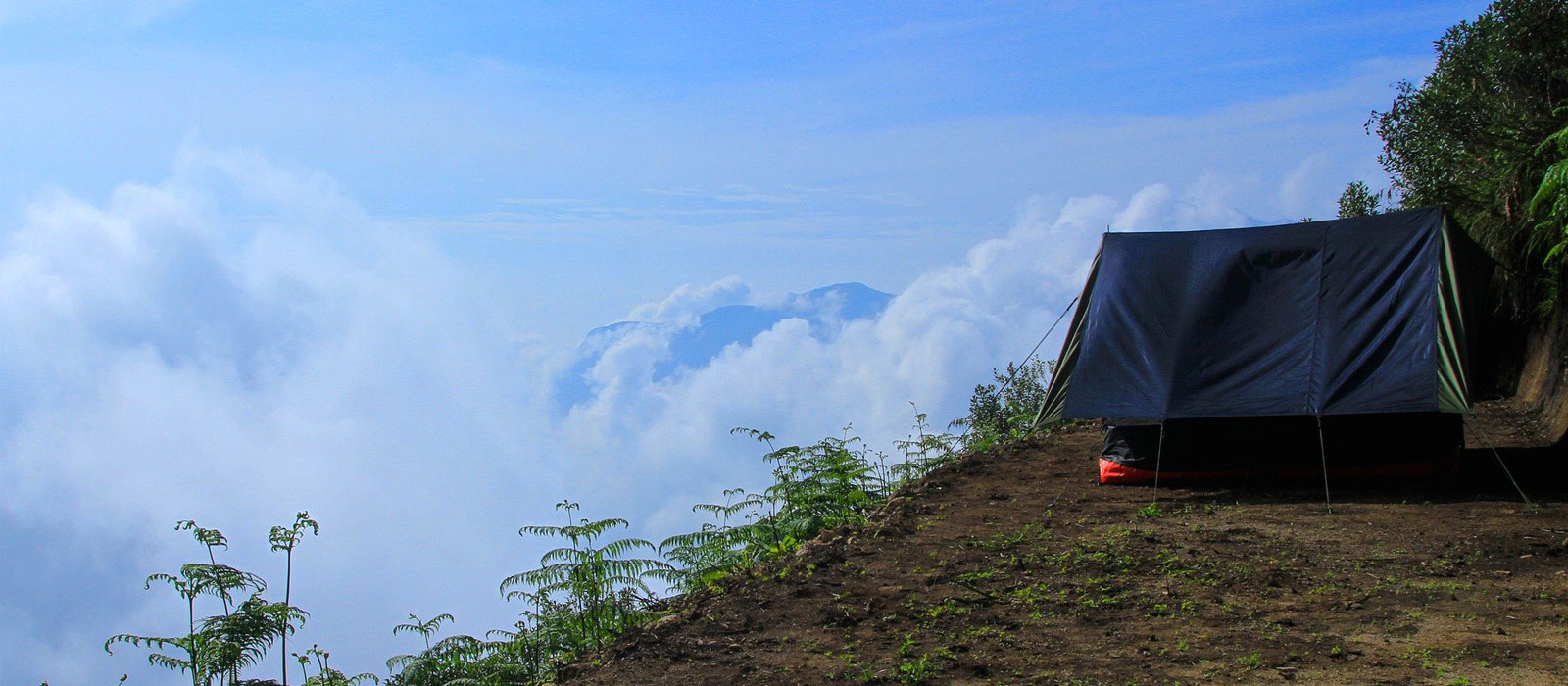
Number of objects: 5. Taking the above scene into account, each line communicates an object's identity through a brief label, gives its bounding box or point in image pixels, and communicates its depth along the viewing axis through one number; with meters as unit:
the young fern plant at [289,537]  7.21
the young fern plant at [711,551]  8.65
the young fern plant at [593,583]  7.41
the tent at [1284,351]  9.87
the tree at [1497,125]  13.70
